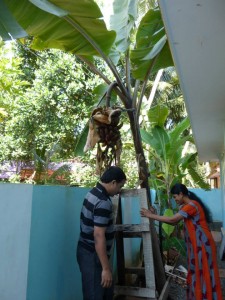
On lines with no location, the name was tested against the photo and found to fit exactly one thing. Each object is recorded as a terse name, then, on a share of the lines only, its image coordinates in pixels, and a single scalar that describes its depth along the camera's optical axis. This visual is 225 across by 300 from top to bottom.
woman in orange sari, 3.66
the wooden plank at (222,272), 6.00
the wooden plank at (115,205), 3.99
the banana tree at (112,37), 3.41
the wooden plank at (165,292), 4.02
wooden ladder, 3.74
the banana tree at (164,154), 7.03
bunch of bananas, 3.68
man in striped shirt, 2.97
